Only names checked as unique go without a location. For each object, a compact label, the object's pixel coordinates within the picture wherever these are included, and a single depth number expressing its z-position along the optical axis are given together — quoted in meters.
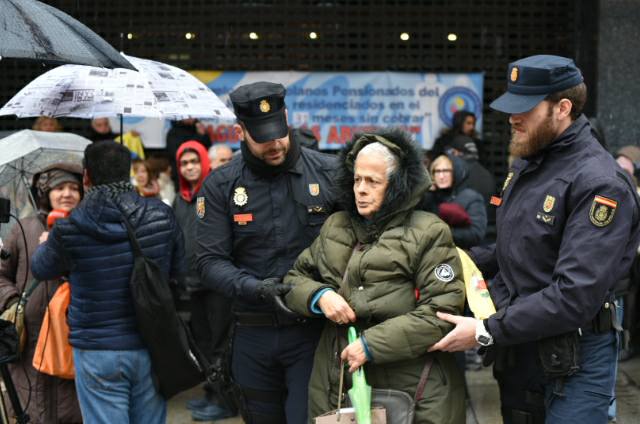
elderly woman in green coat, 3.54
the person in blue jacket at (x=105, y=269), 4.23
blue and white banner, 9.44
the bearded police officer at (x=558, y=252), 3.22
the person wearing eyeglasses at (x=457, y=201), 6.26
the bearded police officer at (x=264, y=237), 4.06
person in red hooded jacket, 6.28
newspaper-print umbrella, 5.12
